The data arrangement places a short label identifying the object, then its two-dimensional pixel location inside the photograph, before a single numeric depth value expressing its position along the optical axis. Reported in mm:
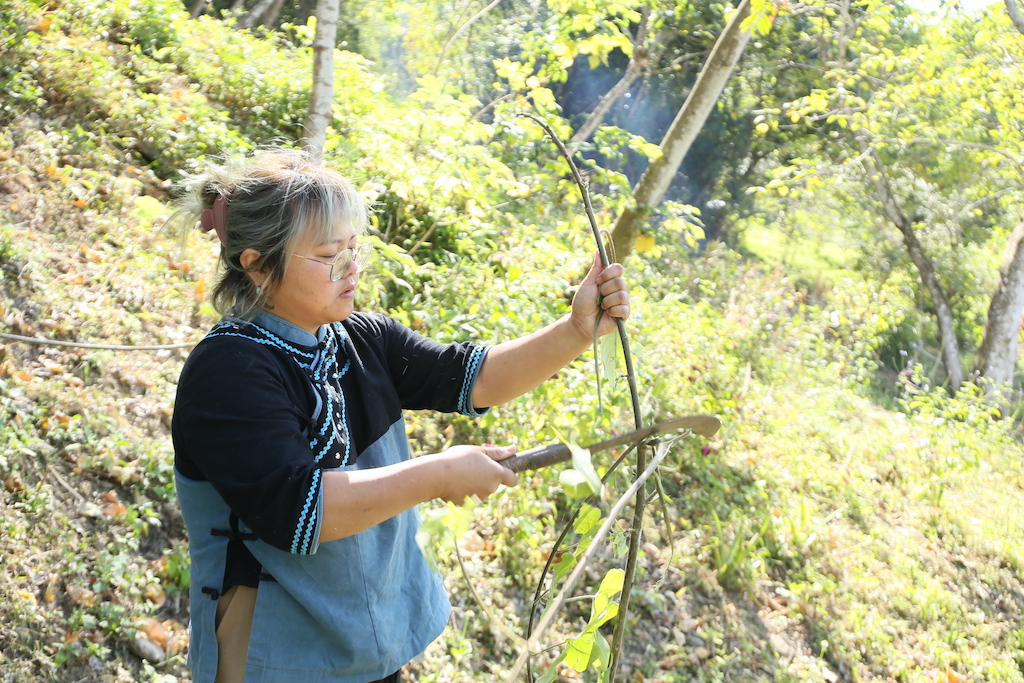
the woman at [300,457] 1136
